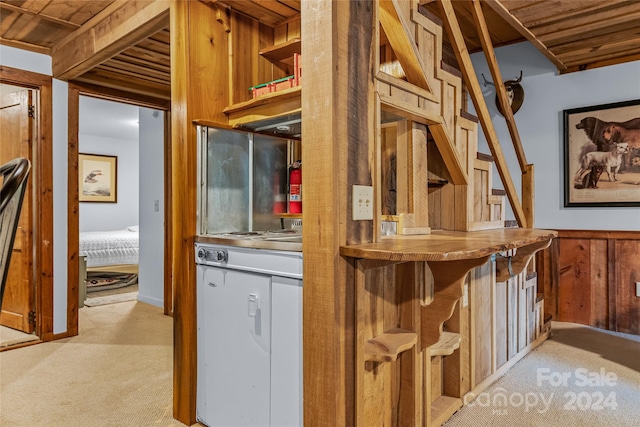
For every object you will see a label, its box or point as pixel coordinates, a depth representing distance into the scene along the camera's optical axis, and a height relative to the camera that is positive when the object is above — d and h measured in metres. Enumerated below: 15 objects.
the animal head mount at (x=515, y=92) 3.74 +1.04
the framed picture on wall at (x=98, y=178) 7.77 +0.61
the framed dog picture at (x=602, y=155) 3.33 +0.44
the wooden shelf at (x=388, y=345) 1.38 -0.47
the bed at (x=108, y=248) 5.90 -0.57
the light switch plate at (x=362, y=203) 1.36 +0.02
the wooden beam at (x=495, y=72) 2.18 +0.76
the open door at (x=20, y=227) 3.30 -0.14
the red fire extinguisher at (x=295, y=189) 2.40 +0.12
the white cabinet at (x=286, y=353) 1.60 -0.57
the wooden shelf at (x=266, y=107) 1.91 +0.50
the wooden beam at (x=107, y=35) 2.30 +1.09
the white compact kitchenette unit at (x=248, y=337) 1.62 -0.55
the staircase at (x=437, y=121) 1.65 +0.39
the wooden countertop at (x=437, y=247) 1.19 -0.12
